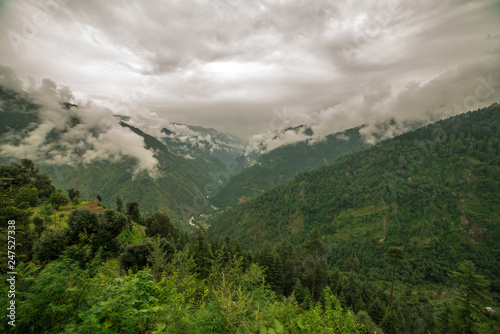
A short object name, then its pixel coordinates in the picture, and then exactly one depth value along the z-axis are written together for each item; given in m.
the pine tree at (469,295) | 28.11
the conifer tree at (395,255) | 42.31
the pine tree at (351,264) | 54.68
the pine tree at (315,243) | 43.12
